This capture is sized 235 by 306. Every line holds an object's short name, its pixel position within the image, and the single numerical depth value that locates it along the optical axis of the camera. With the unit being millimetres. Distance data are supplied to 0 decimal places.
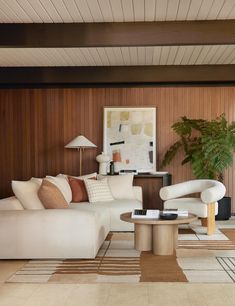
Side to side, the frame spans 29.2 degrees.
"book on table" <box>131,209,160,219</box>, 4984
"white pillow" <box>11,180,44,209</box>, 4809
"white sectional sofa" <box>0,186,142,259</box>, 4469
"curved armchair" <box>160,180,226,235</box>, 6012
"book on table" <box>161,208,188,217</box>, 5160
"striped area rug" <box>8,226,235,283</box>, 3877
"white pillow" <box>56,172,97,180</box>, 6777
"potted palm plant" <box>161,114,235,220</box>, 7191
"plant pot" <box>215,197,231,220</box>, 7539
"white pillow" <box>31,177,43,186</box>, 5237
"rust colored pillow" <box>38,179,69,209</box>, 4766
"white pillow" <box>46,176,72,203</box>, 5964
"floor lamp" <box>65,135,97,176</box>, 7594
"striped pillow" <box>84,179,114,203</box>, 6426
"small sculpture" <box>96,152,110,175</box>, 7777
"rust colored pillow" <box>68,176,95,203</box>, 6426
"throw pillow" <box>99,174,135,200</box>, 6832
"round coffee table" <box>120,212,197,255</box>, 4832
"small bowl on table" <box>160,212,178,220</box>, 4883
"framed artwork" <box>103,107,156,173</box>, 8148
